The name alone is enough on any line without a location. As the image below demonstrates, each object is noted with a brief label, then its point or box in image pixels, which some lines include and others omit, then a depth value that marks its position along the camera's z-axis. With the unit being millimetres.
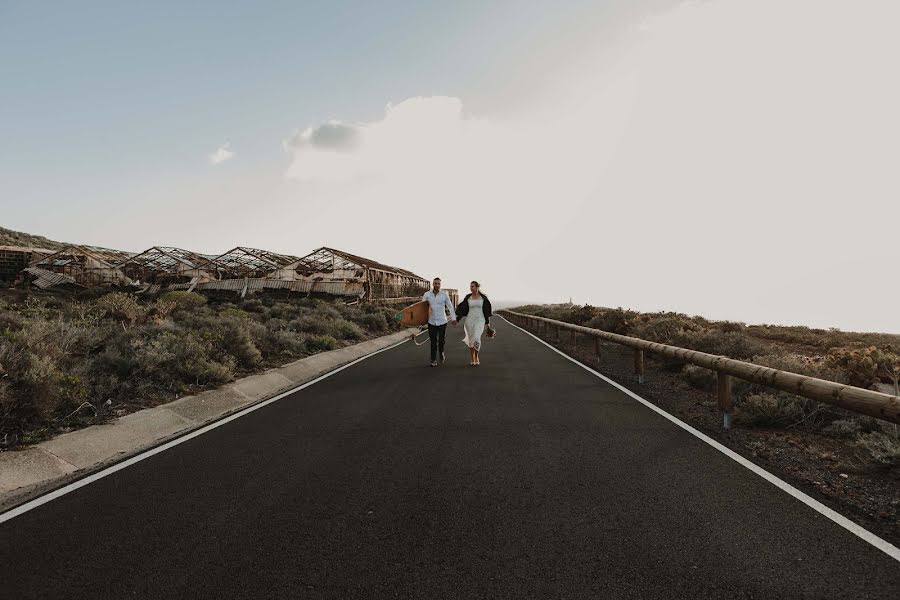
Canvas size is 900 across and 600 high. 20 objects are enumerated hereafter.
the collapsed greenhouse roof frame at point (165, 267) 40344
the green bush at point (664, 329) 15186
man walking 13203
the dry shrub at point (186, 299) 24161
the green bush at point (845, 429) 6234
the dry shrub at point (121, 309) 15656
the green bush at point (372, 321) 25453
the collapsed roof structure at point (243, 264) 40875
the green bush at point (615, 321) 19672
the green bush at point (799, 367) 7957
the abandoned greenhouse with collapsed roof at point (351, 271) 36628
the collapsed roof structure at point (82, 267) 39625
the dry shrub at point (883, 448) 4949
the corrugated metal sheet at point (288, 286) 35344
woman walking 13258
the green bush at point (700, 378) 9422
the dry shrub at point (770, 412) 6770
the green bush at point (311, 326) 17672
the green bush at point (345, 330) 19016
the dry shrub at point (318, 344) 14812
